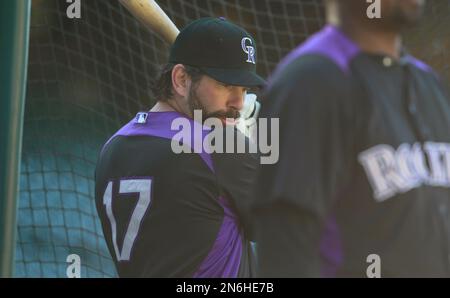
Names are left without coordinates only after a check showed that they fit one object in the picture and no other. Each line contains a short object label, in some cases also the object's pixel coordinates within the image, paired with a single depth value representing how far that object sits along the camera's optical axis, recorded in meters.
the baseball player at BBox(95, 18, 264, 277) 4.55
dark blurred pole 4.87
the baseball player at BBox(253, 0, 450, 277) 2.66
